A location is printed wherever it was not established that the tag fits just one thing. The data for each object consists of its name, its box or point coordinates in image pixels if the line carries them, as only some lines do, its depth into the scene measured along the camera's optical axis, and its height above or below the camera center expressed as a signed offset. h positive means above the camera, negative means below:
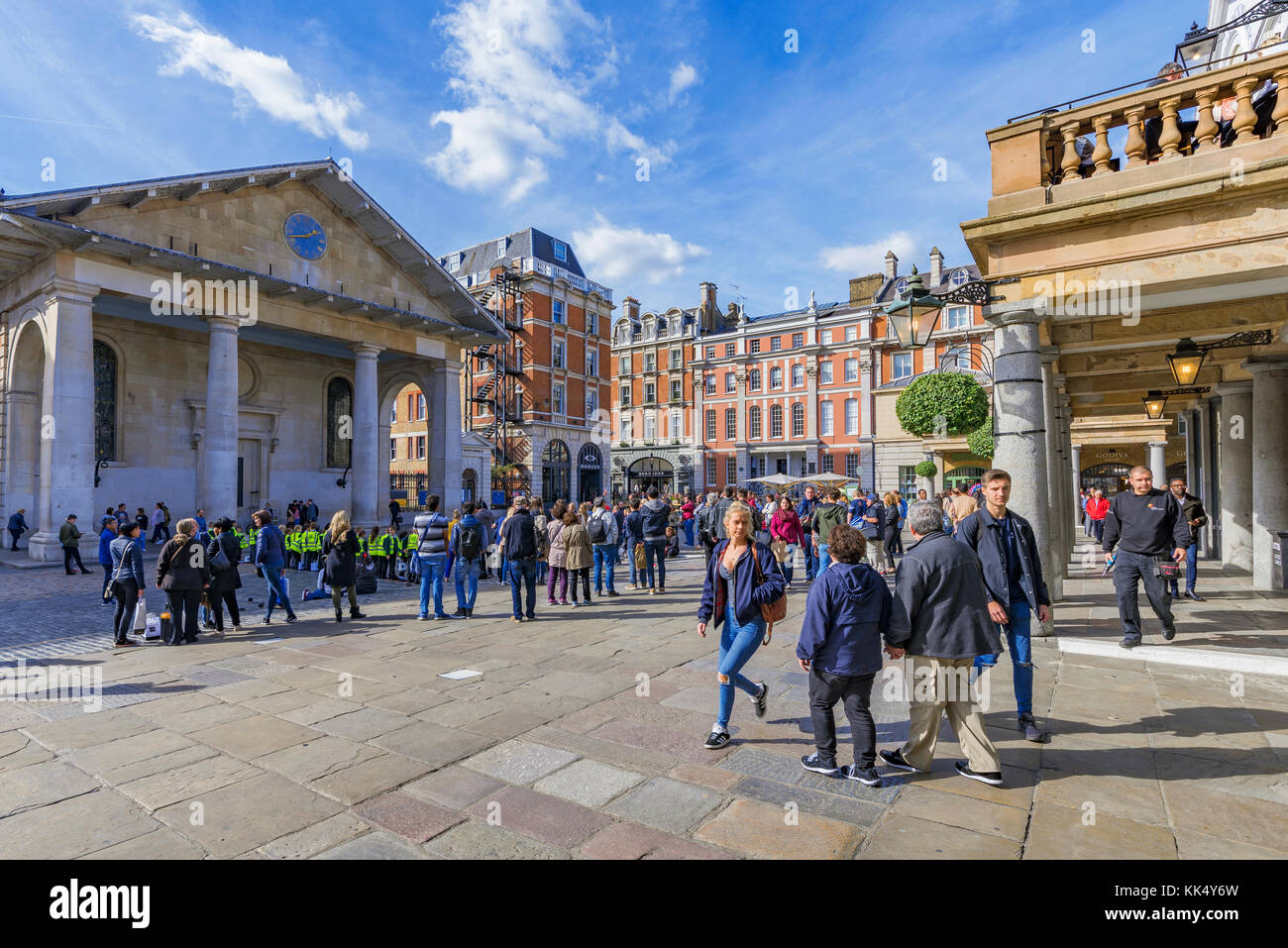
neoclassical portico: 15.59 +4.80
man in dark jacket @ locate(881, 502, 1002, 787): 3.92 -0.89
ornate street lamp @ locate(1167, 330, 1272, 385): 9.06 +1.82
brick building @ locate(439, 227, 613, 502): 41.06 +7.51
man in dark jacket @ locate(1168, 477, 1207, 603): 10.02 -0.54
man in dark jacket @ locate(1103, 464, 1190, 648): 6.63 -0.58
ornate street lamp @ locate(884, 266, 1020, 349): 7.21 +1.99
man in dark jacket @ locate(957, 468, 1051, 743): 4.68 -0.64
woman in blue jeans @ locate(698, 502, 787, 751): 4.61 -0.80
